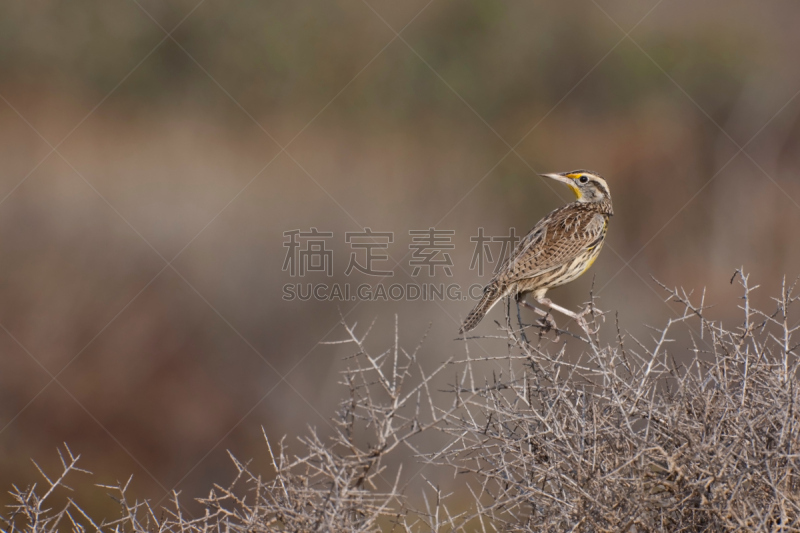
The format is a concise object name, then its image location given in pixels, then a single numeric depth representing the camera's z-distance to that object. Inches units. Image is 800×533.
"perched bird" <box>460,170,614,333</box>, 330.3
